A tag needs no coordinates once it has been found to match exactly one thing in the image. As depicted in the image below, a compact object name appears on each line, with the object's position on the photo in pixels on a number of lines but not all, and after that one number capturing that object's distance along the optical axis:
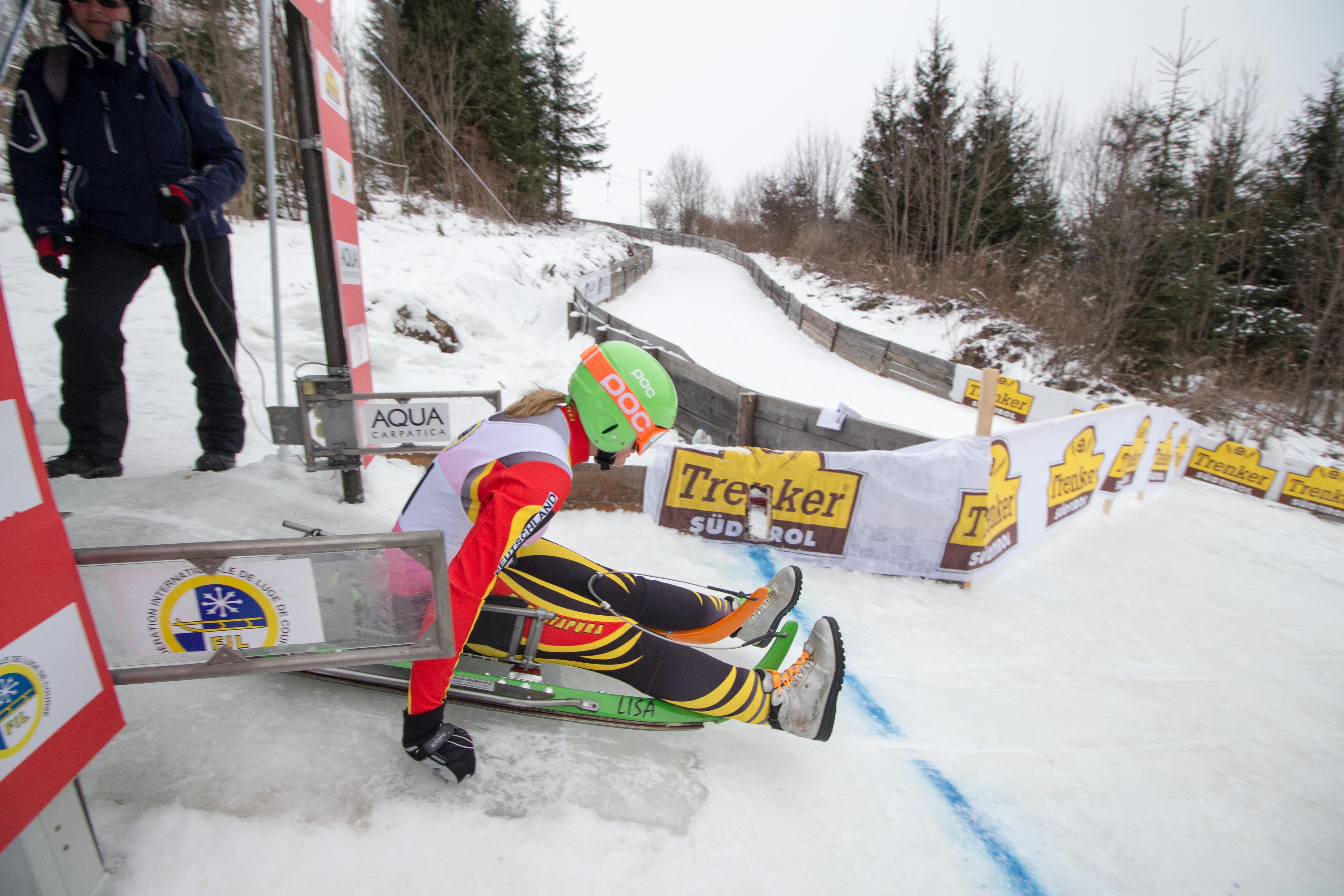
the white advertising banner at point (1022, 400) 9.98
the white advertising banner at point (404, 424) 3.45
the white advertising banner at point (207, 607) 1.42
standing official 2.58
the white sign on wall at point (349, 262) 3.48
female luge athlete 1.71
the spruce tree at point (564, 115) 27.28
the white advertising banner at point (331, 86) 3.24
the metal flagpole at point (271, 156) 3.10
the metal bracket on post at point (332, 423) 3.33
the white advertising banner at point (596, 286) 14.12
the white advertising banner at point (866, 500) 3.97
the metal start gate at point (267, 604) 1.40
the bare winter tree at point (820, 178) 34.91
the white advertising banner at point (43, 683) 1.15
